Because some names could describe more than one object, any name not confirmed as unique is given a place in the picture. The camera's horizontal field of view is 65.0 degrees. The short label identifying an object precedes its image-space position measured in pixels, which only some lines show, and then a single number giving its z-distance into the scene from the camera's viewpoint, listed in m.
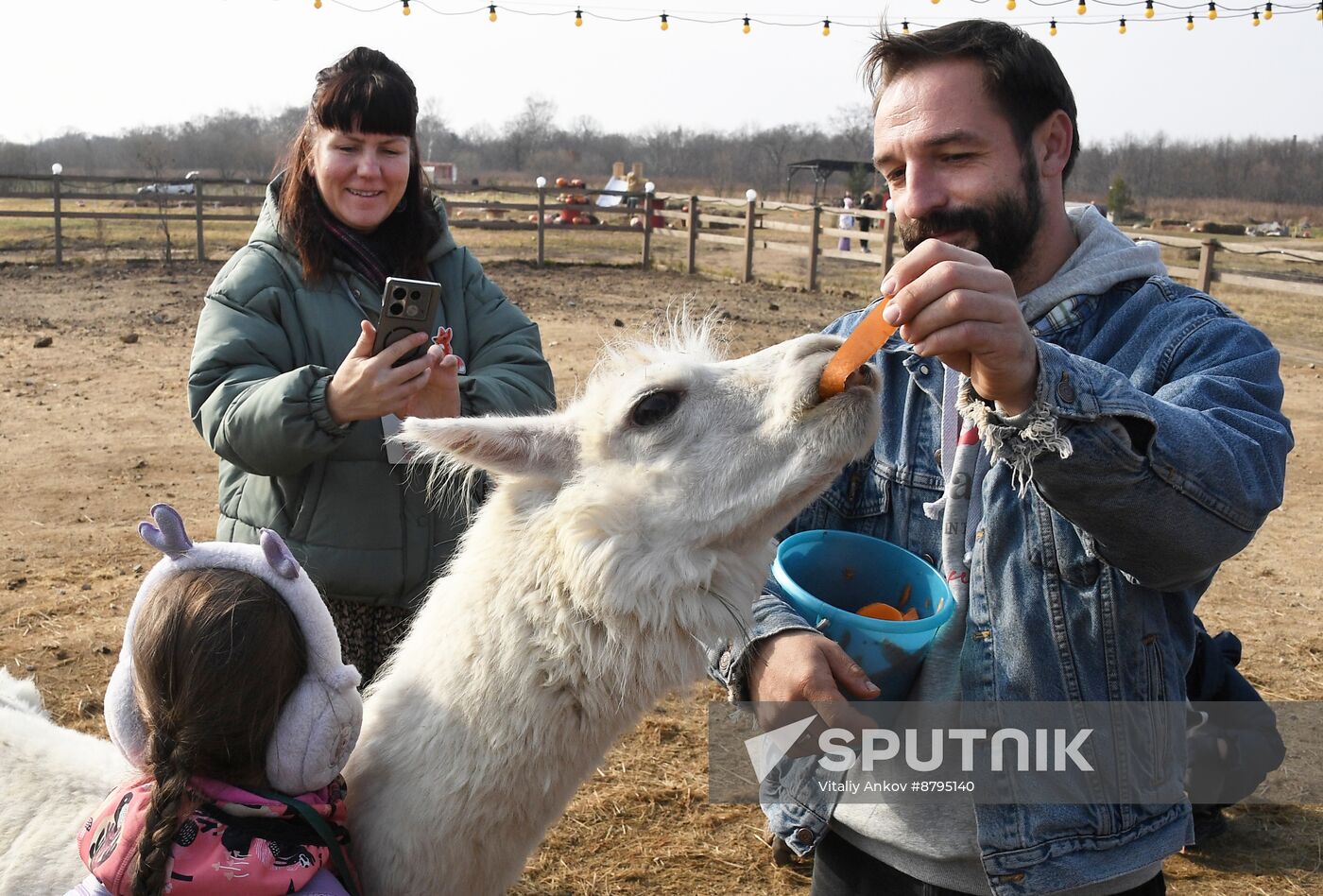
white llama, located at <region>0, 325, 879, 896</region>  1.93
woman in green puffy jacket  2.62
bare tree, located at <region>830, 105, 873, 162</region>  77.00
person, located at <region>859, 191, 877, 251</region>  23.36
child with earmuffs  1.73
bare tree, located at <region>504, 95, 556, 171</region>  98.25
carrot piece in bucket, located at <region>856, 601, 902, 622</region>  1.98
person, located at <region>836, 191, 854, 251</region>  24.29
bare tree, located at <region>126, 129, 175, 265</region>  19.00
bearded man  1.55
